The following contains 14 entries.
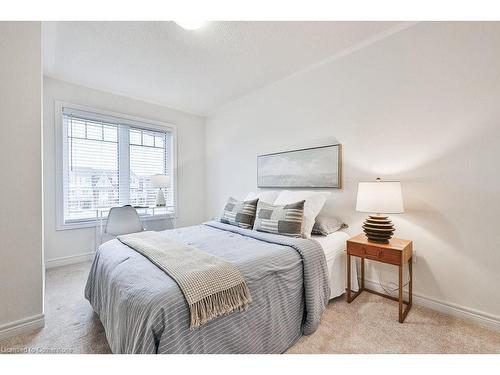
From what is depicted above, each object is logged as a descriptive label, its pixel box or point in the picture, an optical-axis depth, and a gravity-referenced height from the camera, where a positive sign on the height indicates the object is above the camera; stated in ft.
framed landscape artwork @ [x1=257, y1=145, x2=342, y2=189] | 8.31 +0.73
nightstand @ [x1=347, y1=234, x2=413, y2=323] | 5.80 -1.87
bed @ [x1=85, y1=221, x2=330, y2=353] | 3.49 -2.17
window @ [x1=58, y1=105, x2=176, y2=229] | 10.22 +1.29
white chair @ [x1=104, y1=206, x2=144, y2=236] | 9.70 -1.52
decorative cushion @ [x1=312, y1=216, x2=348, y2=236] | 7.41 -1.34
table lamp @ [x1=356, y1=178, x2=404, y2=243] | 6.07 -0.51
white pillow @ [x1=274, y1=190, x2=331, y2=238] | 7.11 -0.54
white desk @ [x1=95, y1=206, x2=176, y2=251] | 10.68 -1.53
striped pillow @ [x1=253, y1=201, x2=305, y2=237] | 6.75 -1.04
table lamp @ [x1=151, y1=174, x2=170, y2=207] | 11.73 +0.14
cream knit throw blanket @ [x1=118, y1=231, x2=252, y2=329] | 3.68 -1.68
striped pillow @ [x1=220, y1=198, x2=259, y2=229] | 8.10 -1.03
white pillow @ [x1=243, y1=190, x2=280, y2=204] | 8.93 -0.41
